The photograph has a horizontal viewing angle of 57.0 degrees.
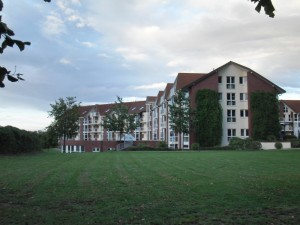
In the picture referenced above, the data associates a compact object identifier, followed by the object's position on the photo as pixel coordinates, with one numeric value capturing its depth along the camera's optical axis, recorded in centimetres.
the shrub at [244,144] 3469
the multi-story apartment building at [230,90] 4178
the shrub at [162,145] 3942
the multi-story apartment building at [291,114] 6475
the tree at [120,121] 4504
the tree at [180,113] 3795
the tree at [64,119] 4518
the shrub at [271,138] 3845
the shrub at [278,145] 3473
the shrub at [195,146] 3676
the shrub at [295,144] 3663
